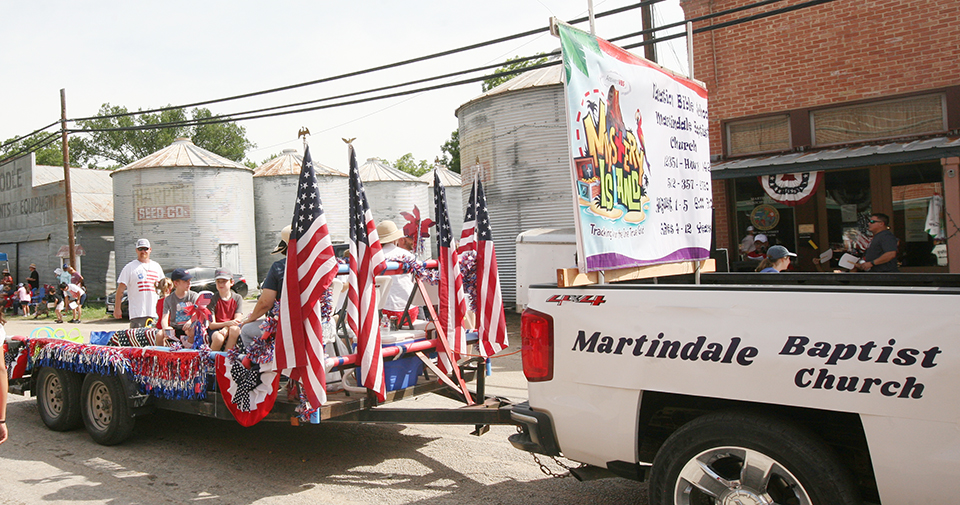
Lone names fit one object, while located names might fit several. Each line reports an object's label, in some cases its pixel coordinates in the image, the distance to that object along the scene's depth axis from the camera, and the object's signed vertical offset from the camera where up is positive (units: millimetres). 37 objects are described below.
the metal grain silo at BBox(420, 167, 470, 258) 31014 +3335
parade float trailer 5223 -915
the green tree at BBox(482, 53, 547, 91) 38138 +11160
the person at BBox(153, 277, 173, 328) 8234 -64
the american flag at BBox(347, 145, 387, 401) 5219 -103
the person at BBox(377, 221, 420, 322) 7000 -112
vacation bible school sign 4242 +702
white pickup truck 2801 -613
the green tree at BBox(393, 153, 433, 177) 69938 +10785
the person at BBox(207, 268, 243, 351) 6504 -256
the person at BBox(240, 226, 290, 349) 5500 -189
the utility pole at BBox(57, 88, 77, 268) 23172 +3408
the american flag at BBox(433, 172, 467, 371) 6211 -229
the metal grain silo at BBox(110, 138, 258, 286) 25094 +2604
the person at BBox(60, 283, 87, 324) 21844 -396
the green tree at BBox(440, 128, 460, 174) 52906 +9039
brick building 11742 +2397
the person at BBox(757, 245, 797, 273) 7363 -52
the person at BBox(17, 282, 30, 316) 24406 -391
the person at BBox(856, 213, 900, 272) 9258 -1
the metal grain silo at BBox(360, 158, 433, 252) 31250 +3634
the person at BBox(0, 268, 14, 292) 26672 +218
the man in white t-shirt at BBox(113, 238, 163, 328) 9078 -75
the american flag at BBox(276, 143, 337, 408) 4969 -112
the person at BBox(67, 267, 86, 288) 23125 +259
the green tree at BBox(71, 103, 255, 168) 65812 +13504
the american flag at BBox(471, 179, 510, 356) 6594 -319
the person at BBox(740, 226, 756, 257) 13461 +209
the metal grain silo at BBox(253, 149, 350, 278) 28703 +3040
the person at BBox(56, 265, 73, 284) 23234 +272
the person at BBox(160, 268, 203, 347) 7066 -238
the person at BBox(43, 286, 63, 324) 22306 -458
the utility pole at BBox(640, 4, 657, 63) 11679 +4035
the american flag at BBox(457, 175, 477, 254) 6883 +392
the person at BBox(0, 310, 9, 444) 3555 -567
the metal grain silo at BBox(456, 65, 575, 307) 15117 +2328
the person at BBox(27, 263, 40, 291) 26106 +287
